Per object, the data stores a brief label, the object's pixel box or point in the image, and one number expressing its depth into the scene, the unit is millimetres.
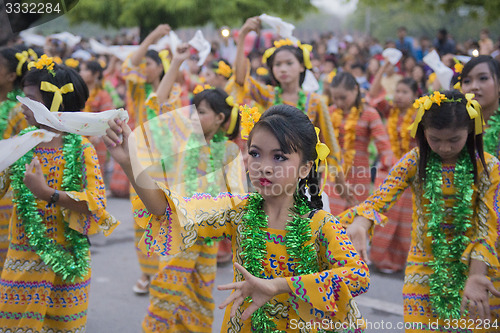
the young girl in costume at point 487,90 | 4098
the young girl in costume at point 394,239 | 6086
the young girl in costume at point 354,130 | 6277
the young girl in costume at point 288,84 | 5246
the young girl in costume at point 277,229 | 2252
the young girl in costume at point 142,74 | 6068
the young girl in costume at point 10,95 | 4223
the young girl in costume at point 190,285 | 4070
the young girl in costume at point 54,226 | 3264
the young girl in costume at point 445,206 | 3154
